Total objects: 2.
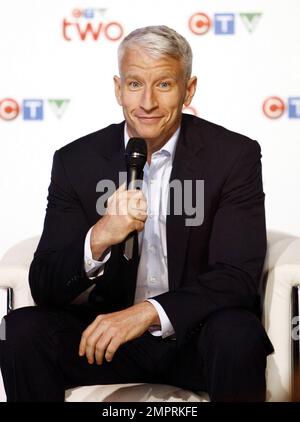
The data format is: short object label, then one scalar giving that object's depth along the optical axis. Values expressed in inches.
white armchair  227.2
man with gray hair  224.2
